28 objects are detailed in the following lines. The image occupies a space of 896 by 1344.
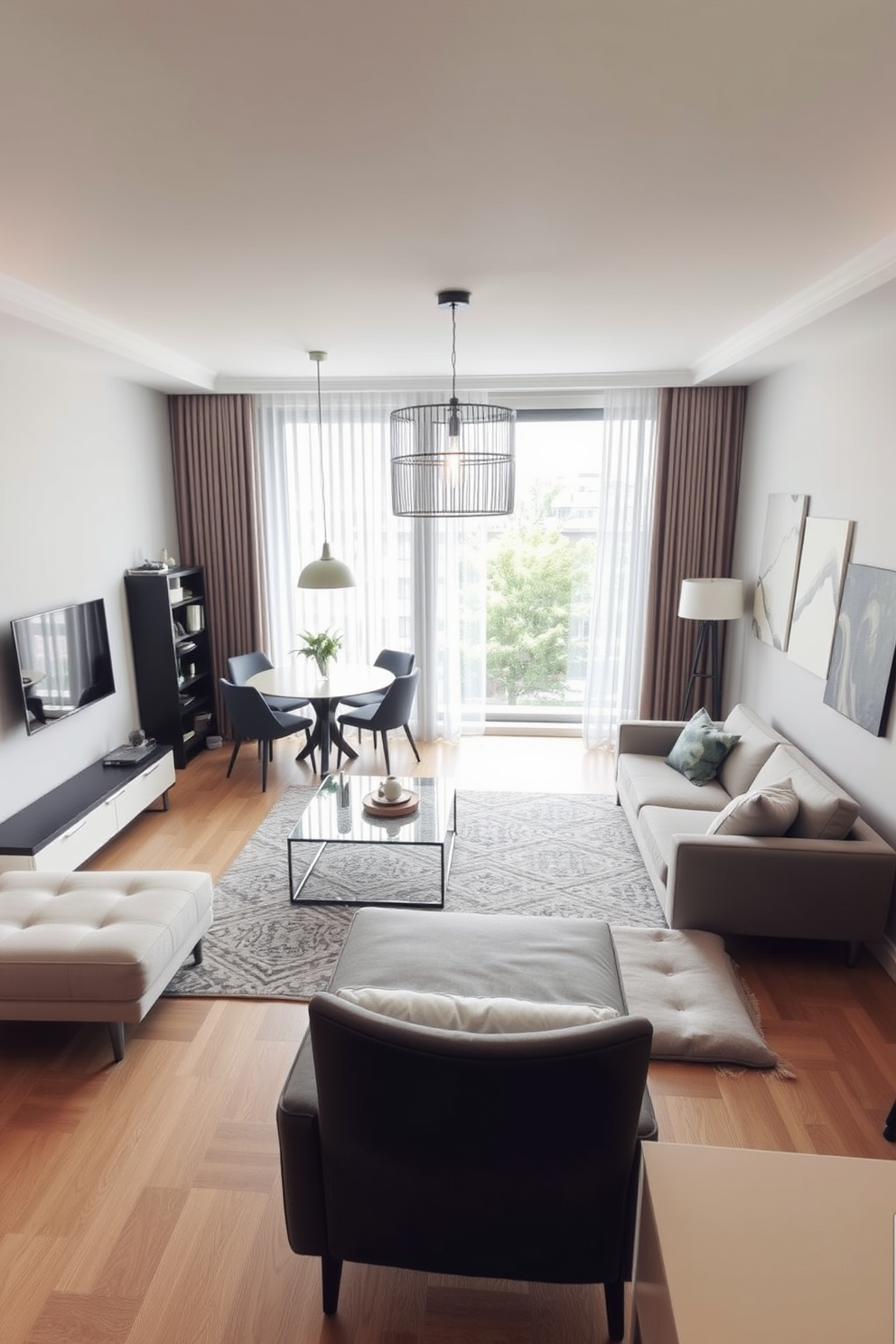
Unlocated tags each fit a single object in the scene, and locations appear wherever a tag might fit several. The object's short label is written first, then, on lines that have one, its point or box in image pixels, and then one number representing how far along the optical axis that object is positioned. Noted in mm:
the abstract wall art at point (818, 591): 3662
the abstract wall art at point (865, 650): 3154
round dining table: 4984
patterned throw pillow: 4133
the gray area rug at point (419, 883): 3150
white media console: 3412
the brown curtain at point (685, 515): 5359
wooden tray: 3764
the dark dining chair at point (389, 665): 5621
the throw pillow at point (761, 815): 3096
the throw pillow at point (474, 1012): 1674
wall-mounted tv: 3771
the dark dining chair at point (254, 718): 4832
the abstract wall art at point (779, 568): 4238
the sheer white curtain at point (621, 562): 5484
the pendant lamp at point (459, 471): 3223
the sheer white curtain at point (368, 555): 5746
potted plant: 5281
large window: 5859
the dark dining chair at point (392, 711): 5027
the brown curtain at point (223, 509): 5676
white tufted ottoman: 2529
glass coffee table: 3543
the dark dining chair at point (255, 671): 5418
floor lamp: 4891
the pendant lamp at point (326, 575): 4754
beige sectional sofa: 2986
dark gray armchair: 1454
